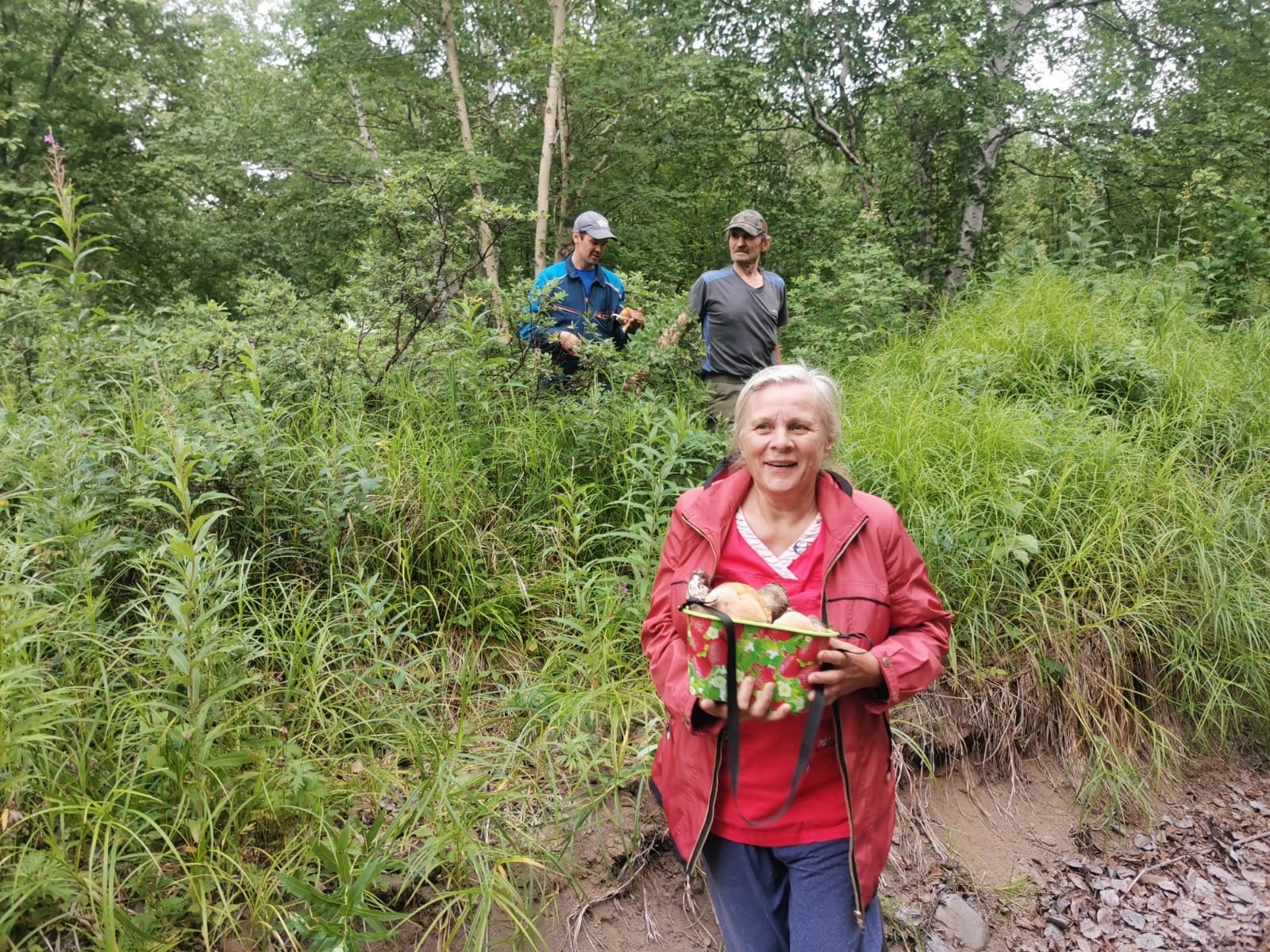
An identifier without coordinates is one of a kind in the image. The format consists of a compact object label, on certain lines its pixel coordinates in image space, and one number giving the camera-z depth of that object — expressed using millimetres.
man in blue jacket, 4355
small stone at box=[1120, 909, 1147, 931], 2873
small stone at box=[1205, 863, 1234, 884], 3096
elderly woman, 1666
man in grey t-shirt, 4625
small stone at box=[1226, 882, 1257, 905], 3000
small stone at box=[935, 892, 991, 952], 2688
